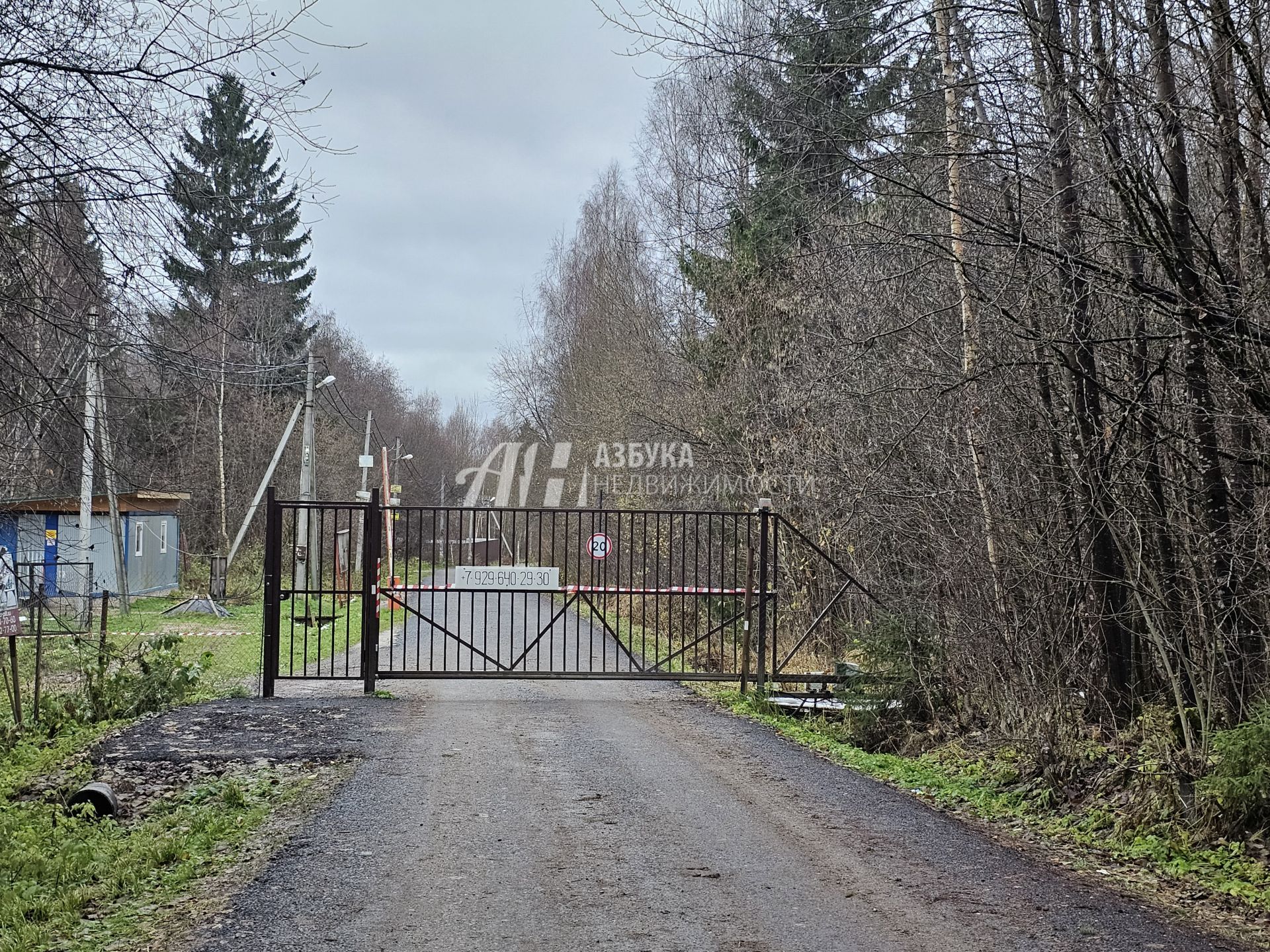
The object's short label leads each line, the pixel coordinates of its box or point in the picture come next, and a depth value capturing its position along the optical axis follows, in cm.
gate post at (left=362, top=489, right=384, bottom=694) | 1199
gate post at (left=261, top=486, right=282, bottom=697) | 1215
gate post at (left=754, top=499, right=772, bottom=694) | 1249
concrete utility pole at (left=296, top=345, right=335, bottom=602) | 2703
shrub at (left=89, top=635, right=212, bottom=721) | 1127
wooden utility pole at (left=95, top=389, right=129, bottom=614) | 2462
